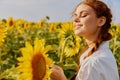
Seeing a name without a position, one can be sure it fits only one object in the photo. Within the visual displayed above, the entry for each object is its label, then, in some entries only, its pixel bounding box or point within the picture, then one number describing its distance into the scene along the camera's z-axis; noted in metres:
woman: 1.12
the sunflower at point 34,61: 1.17
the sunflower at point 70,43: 1.70
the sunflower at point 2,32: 1.52
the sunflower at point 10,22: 3.00
